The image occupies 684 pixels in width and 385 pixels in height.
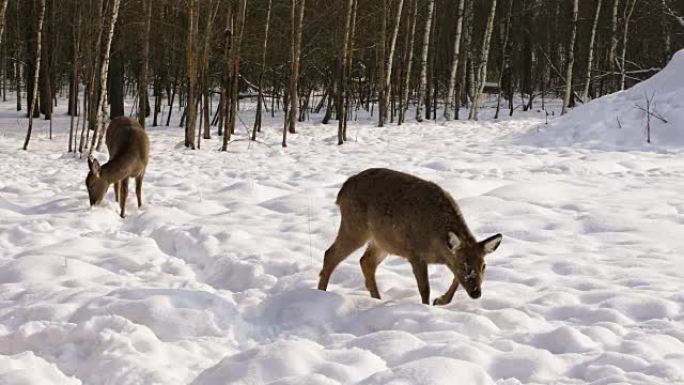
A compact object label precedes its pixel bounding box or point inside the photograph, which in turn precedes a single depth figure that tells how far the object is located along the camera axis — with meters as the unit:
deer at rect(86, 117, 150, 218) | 10.42
